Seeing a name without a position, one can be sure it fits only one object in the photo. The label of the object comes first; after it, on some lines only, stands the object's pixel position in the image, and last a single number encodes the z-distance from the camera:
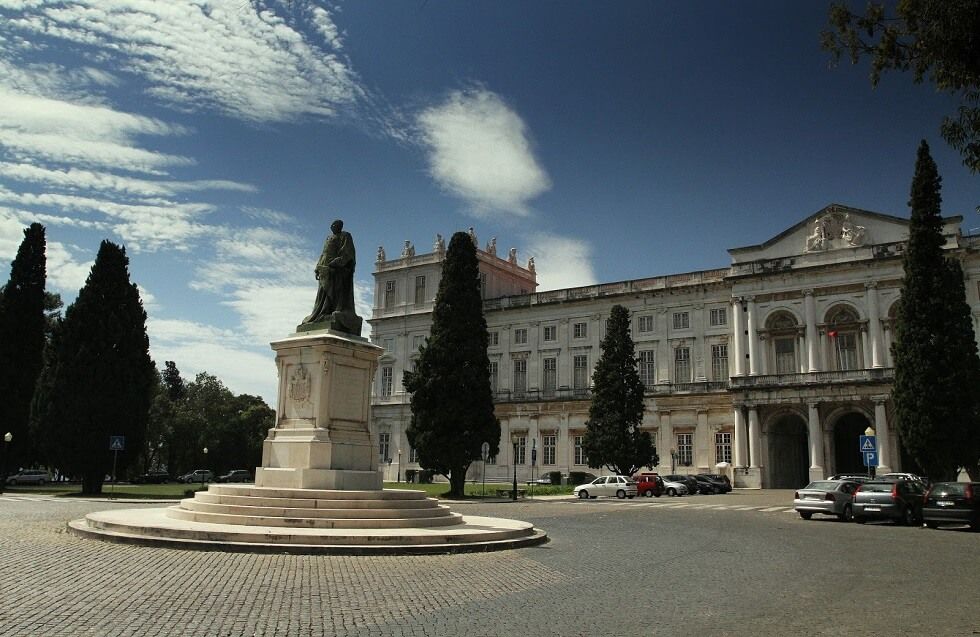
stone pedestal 17.02
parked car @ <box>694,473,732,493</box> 48.47
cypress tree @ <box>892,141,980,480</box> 35.97
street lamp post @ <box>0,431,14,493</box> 40.42
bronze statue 19.14
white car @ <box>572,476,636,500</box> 42.41
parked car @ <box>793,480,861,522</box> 25.16
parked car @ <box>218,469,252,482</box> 66.13
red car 43.56
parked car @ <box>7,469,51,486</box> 57.28
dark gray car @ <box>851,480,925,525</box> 23.09
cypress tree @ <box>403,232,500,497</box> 43.88
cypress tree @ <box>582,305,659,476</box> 51.22
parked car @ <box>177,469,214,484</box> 67.24
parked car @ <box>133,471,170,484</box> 66.88
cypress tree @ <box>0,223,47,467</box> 44.34
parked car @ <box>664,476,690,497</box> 44.50
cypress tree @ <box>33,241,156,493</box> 38.41
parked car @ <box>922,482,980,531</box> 21.22
